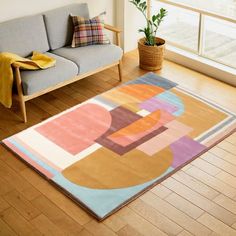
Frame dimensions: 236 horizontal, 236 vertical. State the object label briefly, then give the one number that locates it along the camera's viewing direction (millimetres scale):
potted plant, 4079
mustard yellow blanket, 3296
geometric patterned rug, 2828
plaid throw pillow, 3802
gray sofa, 3386
